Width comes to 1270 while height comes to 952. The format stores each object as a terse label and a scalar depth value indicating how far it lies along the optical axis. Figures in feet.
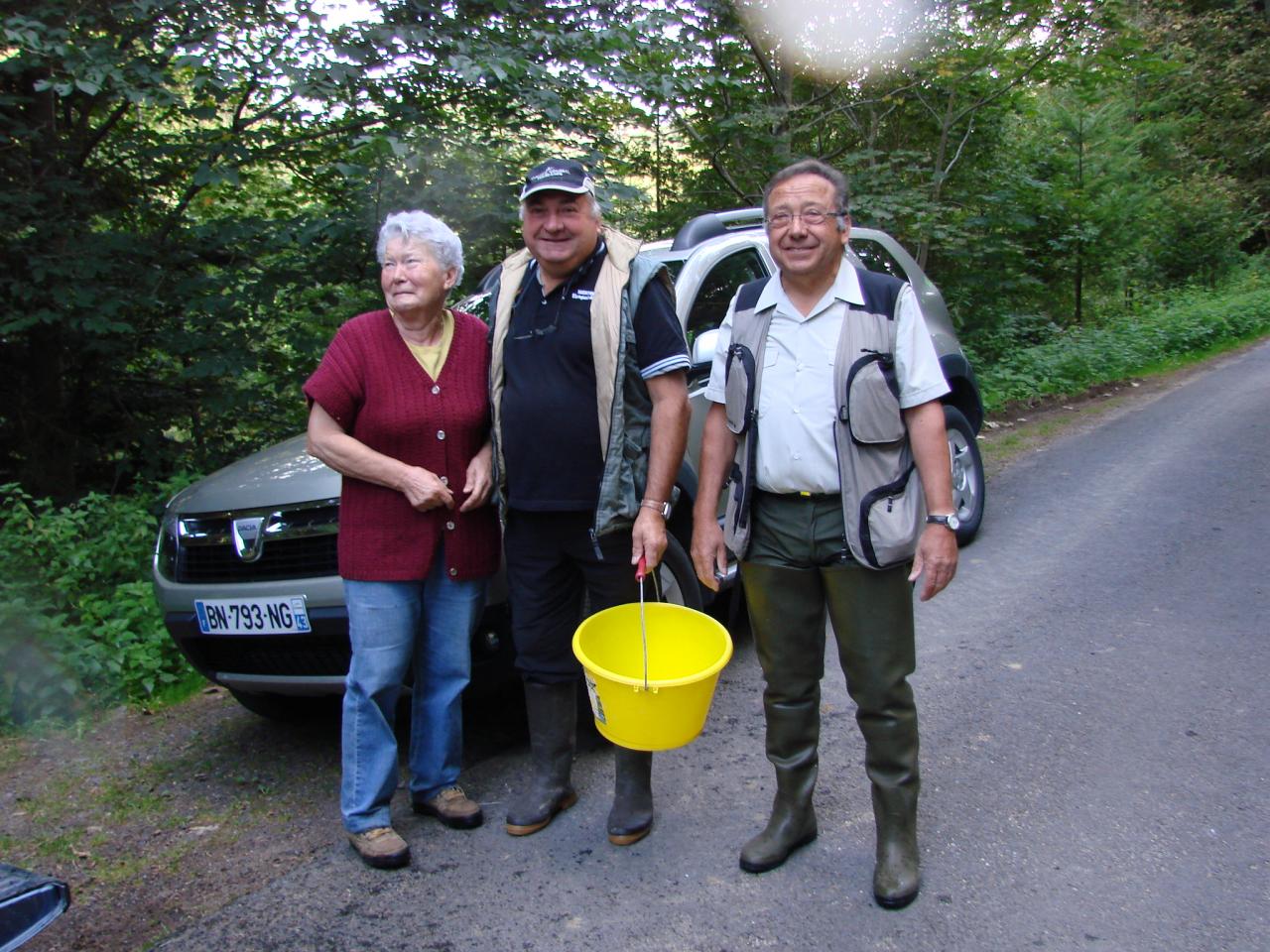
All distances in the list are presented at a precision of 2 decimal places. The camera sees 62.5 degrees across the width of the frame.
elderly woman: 10.11
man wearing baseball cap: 9.85
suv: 11.53
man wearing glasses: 8.84
